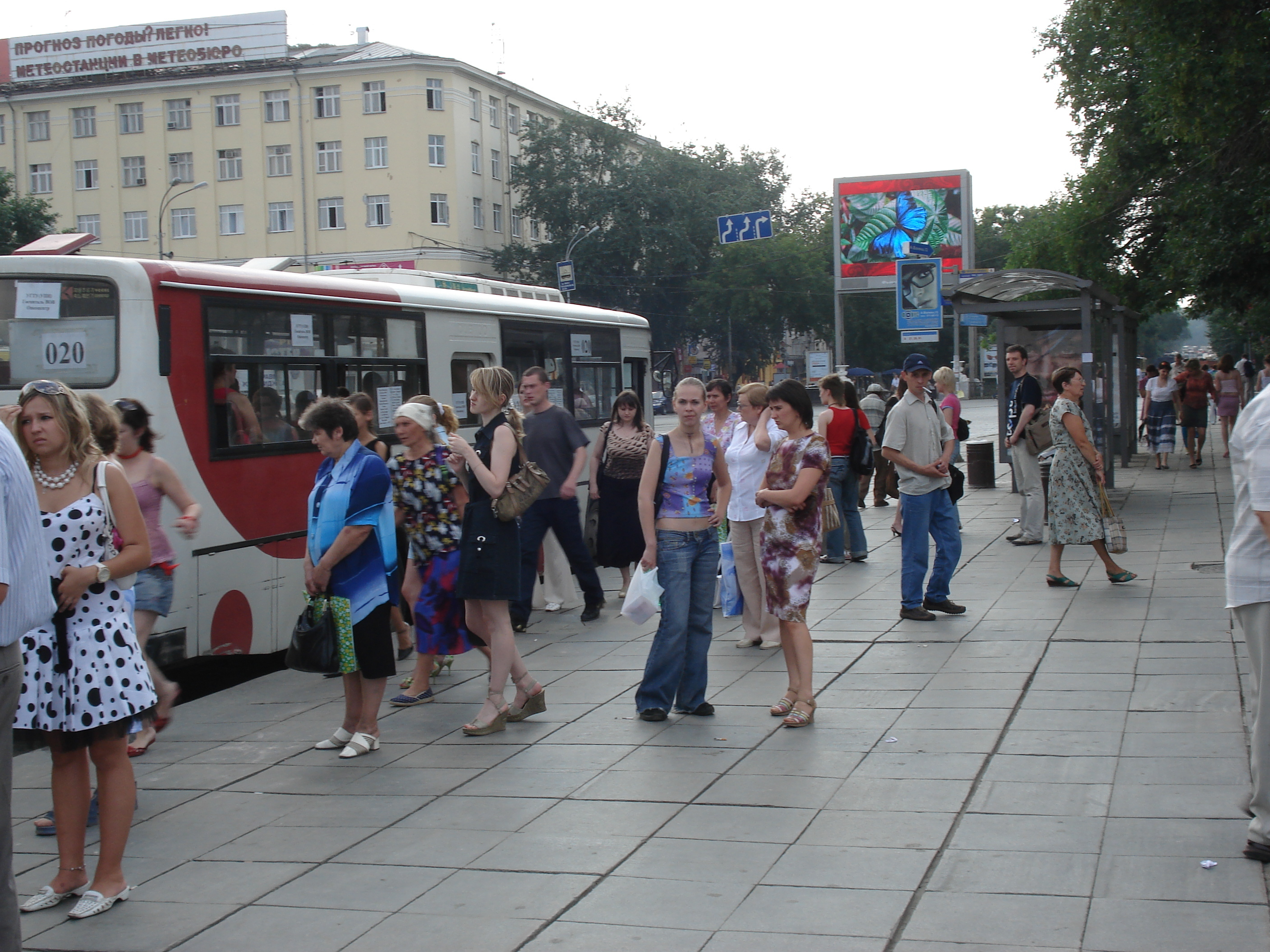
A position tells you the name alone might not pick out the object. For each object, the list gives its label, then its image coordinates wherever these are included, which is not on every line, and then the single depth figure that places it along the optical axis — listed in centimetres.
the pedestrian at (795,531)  619
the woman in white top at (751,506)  800
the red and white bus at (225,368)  751
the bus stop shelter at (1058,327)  1541
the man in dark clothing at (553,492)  893
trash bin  1892
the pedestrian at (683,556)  637
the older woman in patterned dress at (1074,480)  959
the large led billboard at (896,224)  3631
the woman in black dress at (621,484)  925
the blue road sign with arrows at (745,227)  2802
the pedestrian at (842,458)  1091
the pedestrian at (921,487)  866
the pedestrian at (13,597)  343
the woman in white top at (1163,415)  2067
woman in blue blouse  585
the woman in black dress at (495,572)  623
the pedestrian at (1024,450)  1204
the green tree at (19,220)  3850
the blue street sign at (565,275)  3594
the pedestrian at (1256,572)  409
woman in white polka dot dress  422
